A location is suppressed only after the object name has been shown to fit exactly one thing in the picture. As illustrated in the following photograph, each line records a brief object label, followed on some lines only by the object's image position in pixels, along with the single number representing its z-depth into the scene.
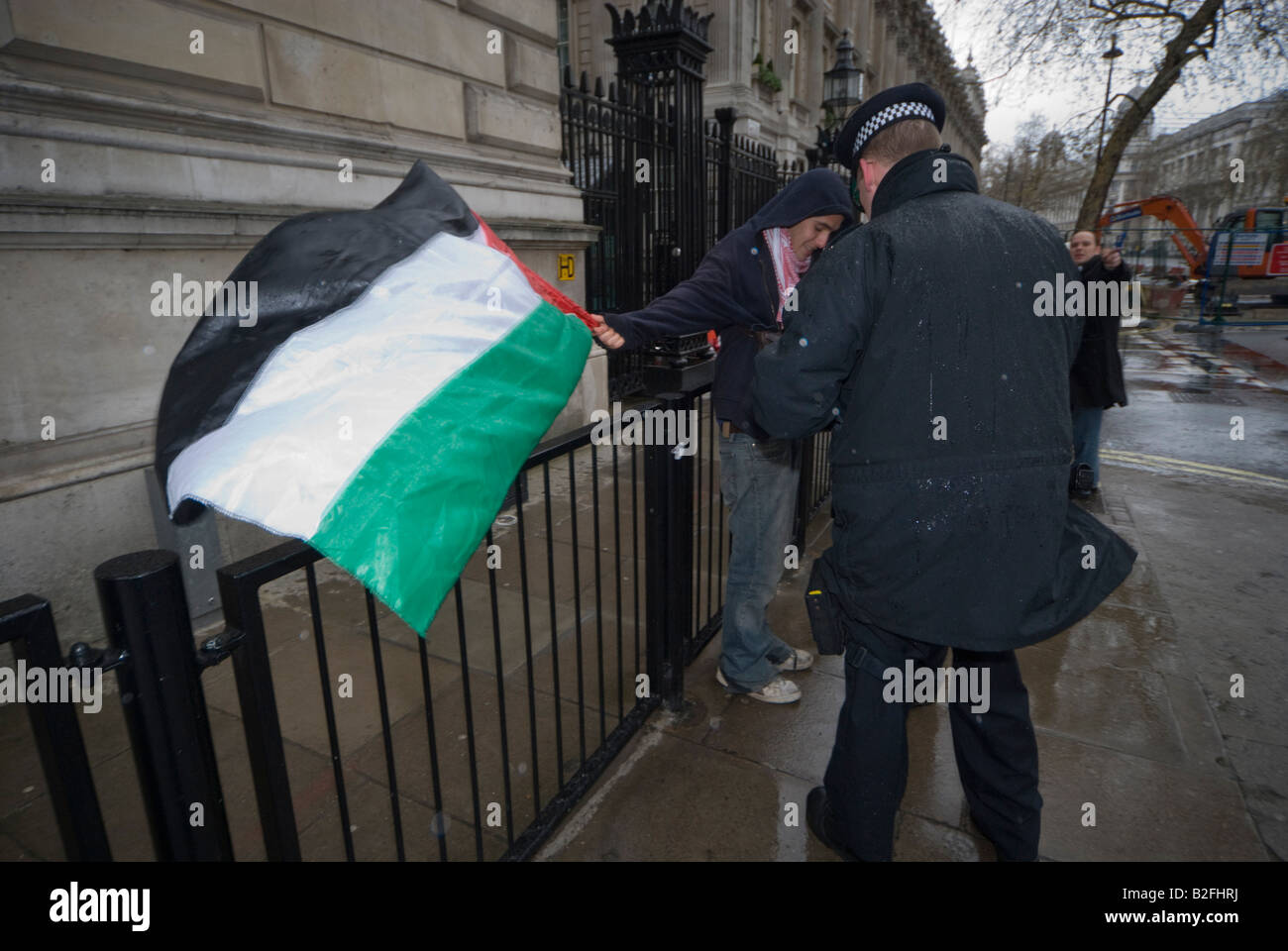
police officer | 1.87
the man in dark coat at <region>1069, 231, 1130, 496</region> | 5.59
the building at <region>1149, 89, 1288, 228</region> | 33.88
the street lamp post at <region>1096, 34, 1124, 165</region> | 18.62
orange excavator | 23.33
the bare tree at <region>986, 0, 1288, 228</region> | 17.34
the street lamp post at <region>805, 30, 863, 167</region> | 12.55
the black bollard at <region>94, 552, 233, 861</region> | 1.23
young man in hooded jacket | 2.84
